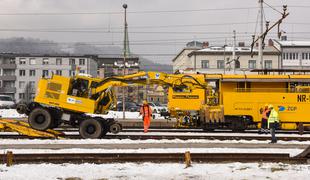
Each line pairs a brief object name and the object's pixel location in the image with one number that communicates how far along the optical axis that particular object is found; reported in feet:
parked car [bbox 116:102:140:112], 160.81
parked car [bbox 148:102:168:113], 150.94
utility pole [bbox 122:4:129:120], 107.34
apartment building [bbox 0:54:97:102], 291.79
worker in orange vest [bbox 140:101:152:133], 70.81
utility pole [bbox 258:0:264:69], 99.47
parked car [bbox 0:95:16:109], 171.14
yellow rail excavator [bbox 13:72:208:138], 60.34
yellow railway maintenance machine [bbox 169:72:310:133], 73.56
